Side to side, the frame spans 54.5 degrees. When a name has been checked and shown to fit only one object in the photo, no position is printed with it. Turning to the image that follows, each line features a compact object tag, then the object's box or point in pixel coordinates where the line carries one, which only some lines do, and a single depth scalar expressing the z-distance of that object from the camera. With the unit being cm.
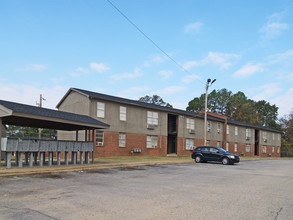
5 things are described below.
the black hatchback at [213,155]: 2402
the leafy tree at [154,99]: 7892
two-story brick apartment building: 2775
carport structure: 1415
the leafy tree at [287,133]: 7854
